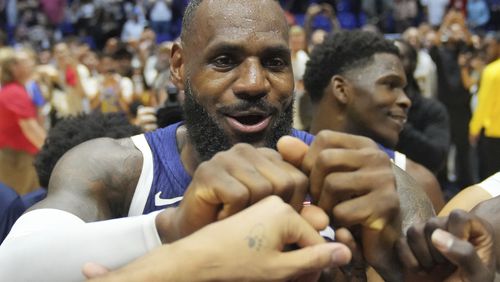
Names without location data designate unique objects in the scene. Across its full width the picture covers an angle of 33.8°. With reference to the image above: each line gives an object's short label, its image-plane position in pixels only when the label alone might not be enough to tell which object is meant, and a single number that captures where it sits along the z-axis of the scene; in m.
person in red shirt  6.40
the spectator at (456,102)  8.86
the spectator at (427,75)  9.02
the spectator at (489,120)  6.73
